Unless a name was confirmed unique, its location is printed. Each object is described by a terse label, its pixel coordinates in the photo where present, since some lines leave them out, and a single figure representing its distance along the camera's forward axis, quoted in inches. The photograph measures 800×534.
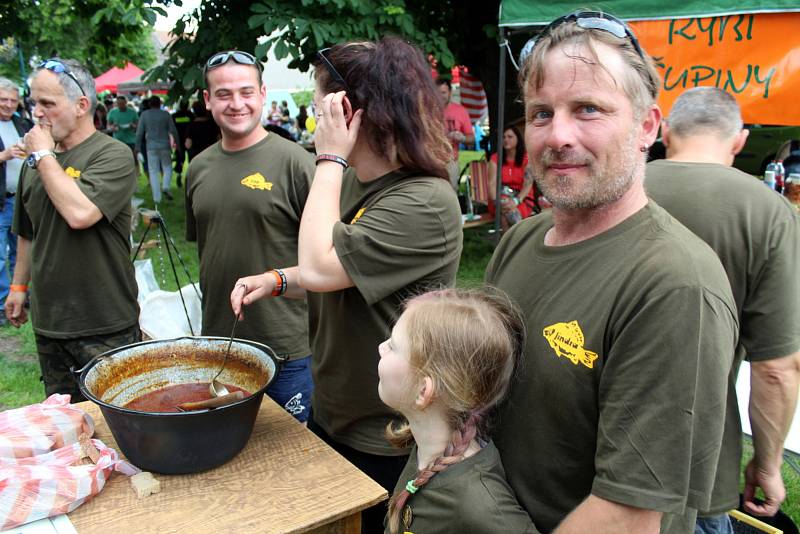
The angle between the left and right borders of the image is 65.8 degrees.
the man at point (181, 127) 475.5
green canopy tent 155.7
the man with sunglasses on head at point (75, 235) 110.5
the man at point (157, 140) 422.9
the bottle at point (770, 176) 169.5
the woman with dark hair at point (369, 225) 64.7
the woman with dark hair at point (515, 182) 275.7
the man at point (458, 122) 327.4
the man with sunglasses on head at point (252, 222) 107.8
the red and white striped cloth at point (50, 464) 55.4
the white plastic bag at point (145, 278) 158.2
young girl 45.3
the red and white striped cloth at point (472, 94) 390.7
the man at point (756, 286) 71.4
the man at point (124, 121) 545.0
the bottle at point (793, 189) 159.2
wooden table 56.2
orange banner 153.6
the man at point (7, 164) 221.0
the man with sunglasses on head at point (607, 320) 37.0
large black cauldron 58.8
